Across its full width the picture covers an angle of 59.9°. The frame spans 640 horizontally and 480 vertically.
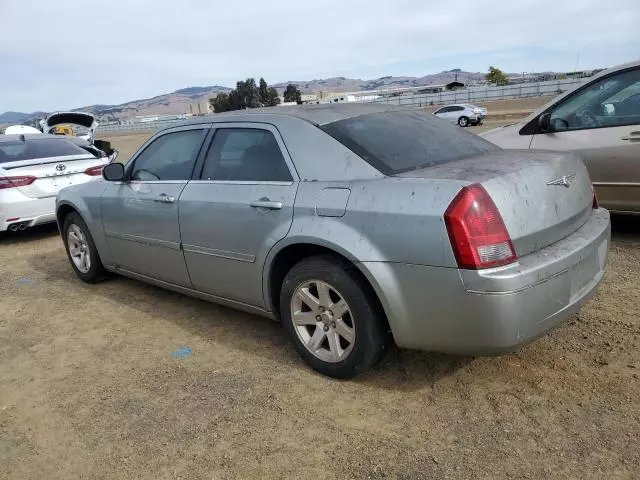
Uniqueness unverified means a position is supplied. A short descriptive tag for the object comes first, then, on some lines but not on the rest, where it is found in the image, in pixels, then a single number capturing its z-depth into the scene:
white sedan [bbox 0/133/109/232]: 7.00
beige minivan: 4.93
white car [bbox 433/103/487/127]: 29.48
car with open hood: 19.38
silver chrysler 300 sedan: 2.60
